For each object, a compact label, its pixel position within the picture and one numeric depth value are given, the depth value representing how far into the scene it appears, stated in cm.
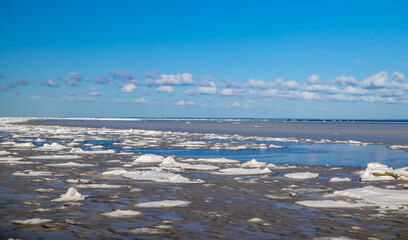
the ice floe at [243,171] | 1418
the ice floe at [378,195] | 922
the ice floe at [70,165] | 1558
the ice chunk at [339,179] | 1275
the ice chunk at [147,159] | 1695
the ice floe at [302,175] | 1329
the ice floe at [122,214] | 767
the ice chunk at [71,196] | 902
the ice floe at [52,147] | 2241
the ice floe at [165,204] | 866
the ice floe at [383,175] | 1283
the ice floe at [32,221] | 696
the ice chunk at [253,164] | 1609
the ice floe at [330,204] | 878
